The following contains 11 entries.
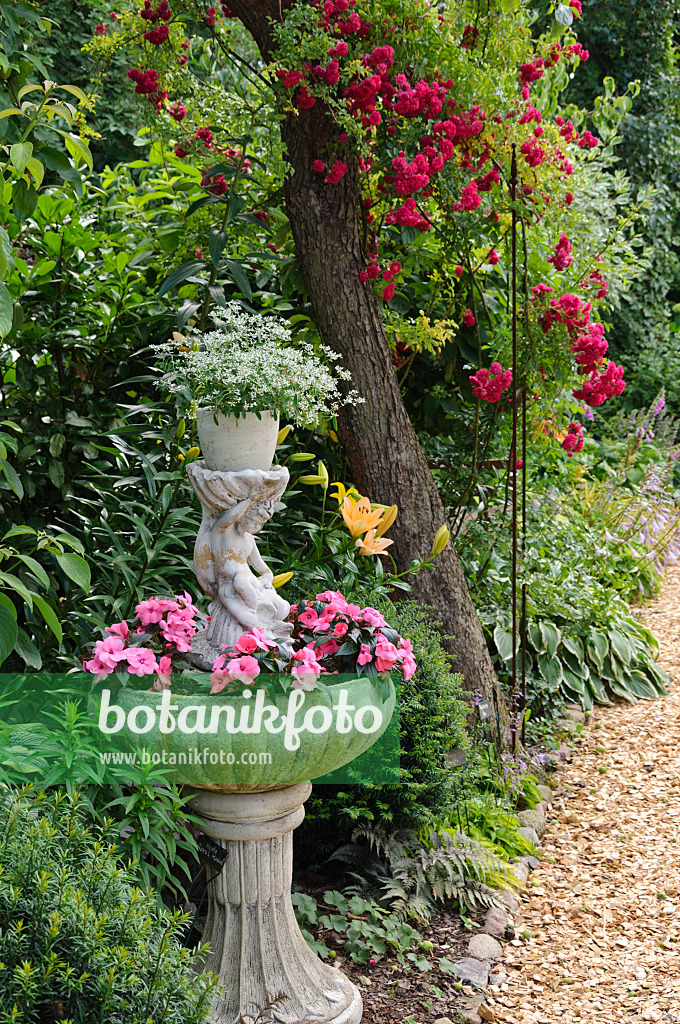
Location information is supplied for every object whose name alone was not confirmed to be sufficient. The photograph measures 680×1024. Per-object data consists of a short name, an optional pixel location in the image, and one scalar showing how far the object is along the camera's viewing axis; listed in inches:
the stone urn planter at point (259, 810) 70.3
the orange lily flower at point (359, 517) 96.8
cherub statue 76.5
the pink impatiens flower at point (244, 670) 70.9
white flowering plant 74.7
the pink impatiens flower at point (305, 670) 72.3
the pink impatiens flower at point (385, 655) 78.3
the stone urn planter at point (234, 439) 76.6
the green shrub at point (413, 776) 99.4
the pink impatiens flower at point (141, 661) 72.3
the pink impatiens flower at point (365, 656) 77.7
